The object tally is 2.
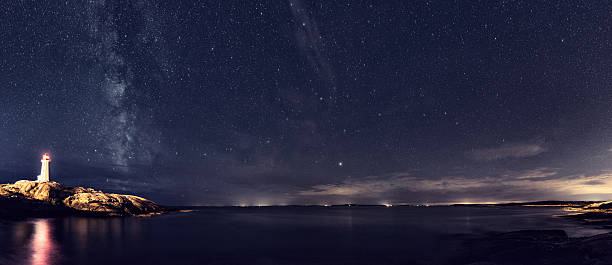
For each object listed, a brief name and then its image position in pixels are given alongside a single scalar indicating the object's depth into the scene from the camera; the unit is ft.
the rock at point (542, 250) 64.03
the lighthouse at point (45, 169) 297.94
